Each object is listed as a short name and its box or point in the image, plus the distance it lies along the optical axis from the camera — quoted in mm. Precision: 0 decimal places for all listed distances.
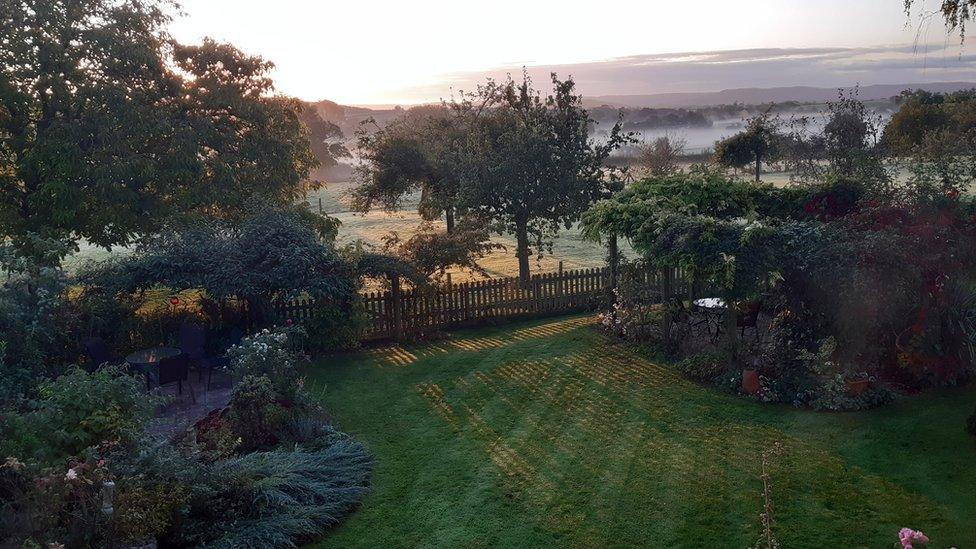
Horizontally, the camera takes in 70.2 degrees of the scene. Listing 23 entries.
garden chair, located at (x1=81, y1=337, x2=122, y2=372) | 10711
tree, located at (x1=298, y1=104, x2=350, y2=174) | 63844
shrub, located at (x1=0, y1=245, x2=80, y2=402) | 8266
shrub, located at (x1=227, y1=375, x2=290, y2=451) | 8188
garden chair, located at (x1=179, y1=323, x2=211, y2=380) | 11062
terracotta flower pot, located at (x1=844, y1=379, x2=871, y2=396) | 9320
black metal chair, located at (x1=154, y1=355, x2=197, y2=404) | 9891
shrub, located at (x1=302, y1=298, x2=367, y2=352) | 12609
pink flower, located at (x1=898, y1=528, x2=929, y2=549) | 3941
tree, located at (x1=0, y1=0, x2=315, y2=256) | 13422
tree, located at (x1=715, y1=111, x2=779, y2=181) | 27875
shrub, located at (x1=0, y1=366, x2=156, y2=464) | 6207
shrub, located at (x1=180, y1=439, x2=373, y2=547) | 6238
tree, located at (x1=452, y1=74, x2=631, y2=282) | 16797
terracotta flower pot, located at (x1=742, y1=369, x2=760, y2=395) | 9836
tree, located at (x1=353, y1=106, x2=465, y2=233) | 18906
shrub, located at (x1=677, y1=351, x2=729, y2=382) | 10586
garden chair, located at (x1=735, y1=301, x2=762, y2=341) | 11523
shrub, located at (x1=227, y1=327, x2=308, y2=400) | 8665
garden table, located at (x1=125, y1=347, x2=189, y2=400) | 10086
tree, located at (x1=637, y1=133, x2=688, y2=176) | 28388
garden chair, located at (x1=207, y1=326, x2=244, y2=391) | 10922
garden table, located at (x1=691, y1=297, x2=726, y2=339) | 11594
